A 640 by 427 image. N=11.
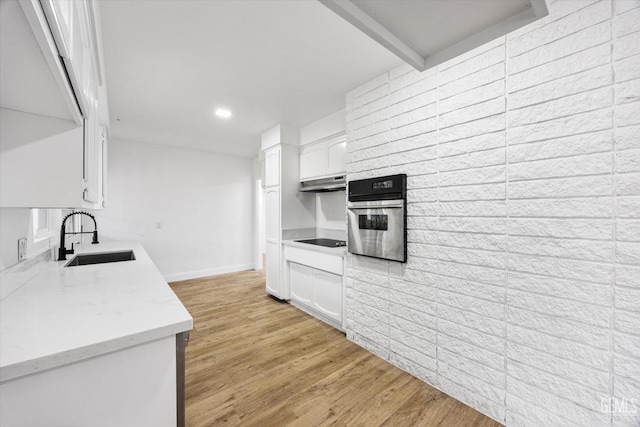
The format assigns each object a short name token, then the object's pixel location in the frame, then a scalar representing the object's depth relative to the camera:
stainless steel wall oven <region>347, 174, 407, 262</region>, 2.05
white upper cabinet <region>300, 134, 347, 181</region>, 3.06
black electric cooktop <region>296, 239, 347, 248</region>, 3.13
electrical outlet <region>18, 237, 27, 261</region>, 1.43
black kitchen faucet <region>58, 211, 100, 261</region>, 2.15
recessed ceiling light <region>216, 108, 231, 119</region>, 3.08
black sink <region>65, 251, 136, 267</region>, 2.38
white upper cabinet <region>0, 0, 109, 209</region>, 0.64
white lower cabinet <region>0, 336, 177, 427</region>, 0.70
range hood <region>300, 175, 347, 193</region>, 3.06
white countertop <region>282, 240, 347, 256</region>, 2.71
